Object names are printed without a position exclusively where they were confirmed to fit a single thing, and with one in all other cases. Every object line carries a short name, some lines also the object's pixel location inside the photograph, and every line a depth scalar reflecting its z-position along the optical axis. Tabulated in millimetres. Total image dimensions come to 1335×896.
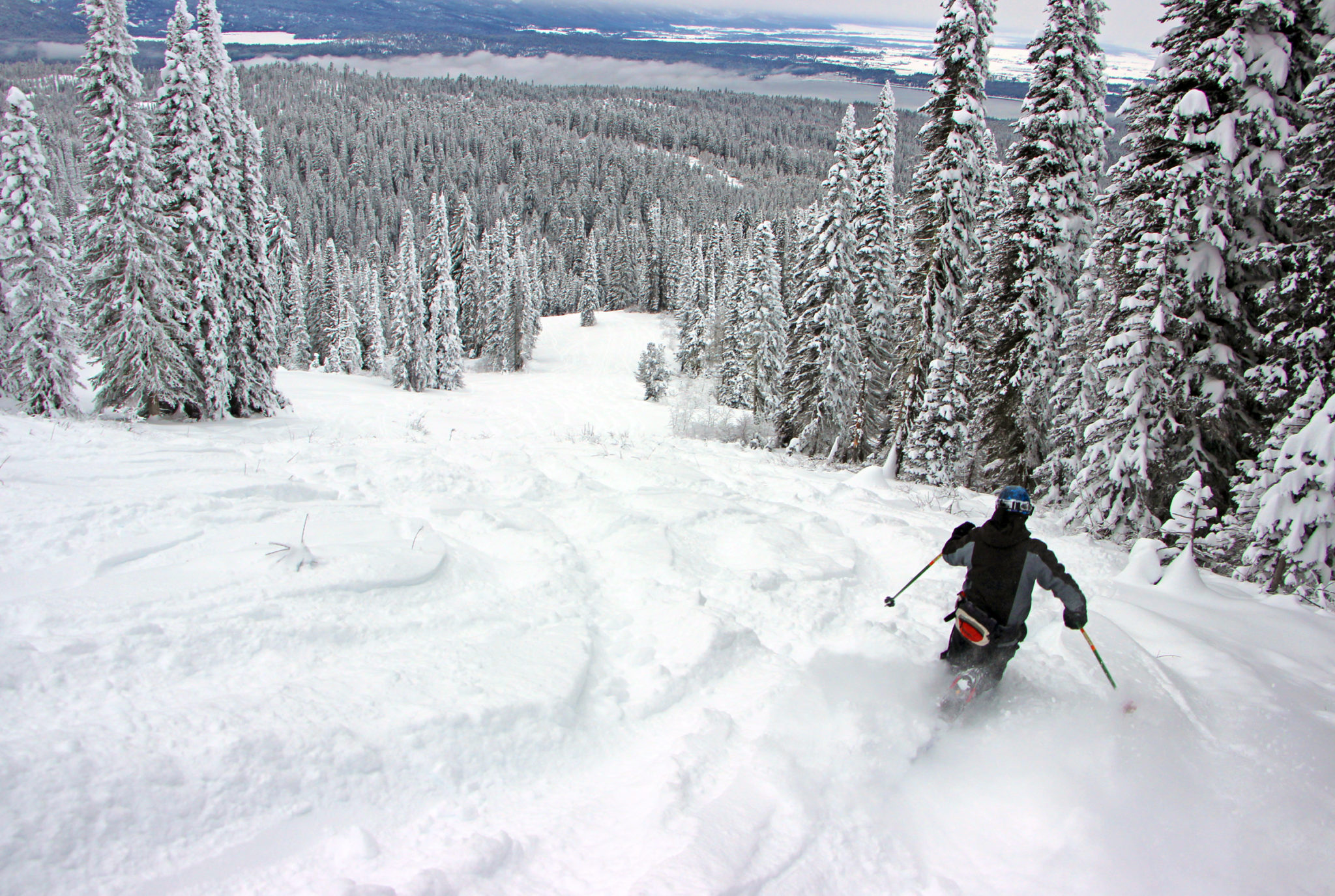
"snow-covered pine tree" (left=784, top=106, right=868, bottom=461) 25047
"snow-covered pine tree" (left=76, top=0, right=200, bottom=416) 19406
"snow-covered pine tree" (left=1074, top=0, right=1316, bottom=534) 11148
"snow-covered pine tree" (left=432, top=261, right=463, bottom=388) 47750
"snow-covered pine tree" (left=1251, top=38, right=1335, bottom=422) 9805
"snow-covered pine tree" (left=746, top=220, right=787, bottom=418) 36000
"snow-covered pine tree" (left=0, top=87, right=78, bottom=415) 20156
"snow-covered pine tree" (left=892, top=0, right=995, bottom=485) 18250
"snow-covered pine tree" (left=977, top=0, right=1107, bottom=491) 16609
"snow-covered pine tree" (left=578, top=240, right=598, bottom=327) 98125
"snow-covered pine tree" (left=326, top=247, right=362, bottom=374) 60562
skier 5227
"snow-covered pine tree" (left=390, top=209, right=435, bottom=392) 45500
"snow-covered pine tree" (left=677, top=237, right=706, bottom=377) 62969
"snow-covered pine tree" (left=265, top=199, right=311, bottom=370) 50625
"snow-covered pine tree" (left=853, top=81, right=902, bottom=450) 23891
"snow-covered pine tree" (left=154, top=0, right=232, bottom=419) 21484
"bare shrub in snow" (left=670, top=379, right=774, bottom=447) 28664
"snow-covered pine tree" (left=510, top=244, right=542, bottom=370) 62625
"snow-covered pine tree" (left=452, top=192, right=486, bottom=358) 56750
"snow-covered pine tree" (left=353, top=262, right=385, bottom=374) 59031
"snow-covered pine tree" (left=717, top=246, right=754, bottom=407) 41844
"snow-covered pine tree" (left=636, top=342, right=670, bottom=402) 47906
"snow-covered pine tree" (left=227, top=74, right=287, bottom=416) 24359
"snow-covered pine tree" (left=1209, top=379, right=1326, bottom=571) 9477
